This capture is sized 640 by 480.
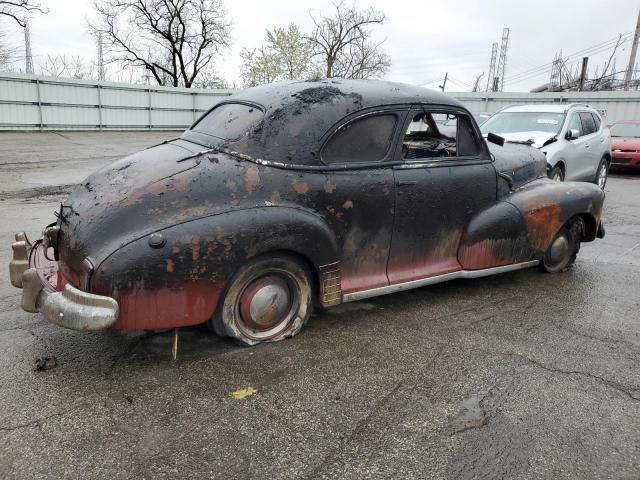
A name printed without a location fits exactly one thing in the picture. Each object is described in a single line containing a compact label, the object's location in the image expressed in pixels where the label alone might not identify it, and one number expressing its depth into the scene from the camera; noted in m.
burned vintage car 2.94
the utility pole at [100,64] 42.75
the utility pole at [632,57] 29.42
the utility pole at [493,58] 62.25
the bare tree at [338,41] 38.50
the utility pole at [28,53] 40.04
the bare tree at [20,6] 21.14
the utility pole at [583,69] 32.56
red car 13.74
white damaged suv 8.66
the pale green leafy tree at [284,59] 38.56
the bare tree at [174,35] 32.09
